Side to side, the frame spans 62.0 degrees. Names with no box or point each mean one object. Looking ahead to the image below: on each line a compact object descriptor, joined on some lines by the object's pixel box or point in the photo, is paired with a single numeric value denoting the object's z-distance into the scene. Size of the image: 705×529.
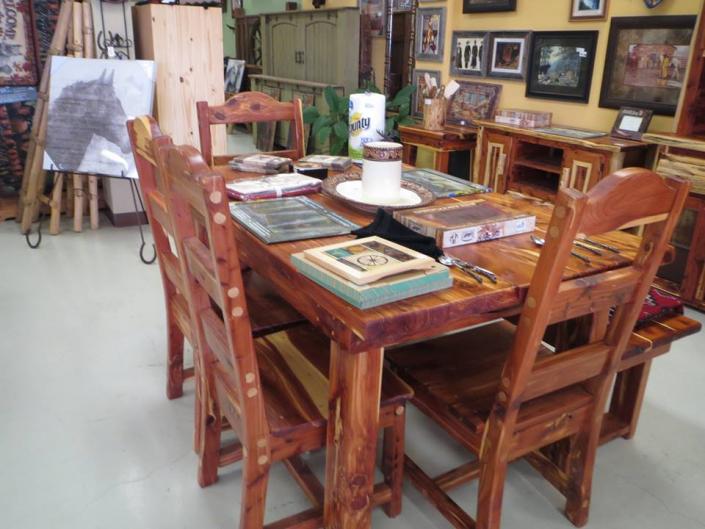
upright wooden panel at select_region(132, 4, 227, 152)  3.64
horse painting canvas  3.43
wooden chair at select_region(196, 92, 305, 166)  2.41
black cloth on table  1.36
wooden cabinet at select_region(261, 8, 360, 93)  5.64
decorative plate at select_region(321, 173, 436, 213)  1.68
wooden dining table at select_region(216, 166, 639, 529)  1.10
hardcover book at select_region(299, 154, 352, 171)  2.23
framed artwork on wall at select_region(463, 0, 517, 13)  3.97
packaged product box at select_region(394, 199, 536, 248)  1.46
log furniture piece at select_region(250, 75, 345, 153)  5.91
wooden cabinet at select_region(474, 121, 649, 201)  3.18
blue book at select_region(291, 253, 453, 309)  1.10
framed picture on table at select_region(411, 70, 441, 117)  4.75
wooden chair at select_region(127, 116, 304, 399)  1.49
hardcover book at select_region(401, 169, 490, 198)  1.94
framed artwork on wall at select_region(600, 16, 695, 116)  3.11
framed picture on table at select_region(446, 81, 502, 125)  4.26
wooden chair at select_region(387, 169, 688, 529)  1.09
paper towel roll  2.03
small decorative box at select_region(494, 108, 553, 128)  3.74
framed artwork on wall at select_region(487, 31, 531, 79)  3.98
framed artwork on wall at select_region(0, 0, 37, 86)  3.65
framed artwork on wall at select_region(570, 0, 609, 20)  3.45
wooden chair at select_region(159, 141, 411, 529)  1.08
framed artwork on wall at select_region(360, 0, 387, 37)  5.39
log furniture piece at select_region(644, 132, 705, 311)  2.76
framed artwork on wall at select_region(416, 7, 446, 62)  4.57
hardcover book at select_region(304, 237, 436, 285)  1.13
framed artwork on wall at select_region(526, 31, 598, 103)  3.60
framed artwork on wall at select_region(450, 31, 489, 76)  4.27
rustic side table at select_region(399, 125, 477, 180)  4.16
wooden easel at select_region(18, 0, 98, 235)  3.54
